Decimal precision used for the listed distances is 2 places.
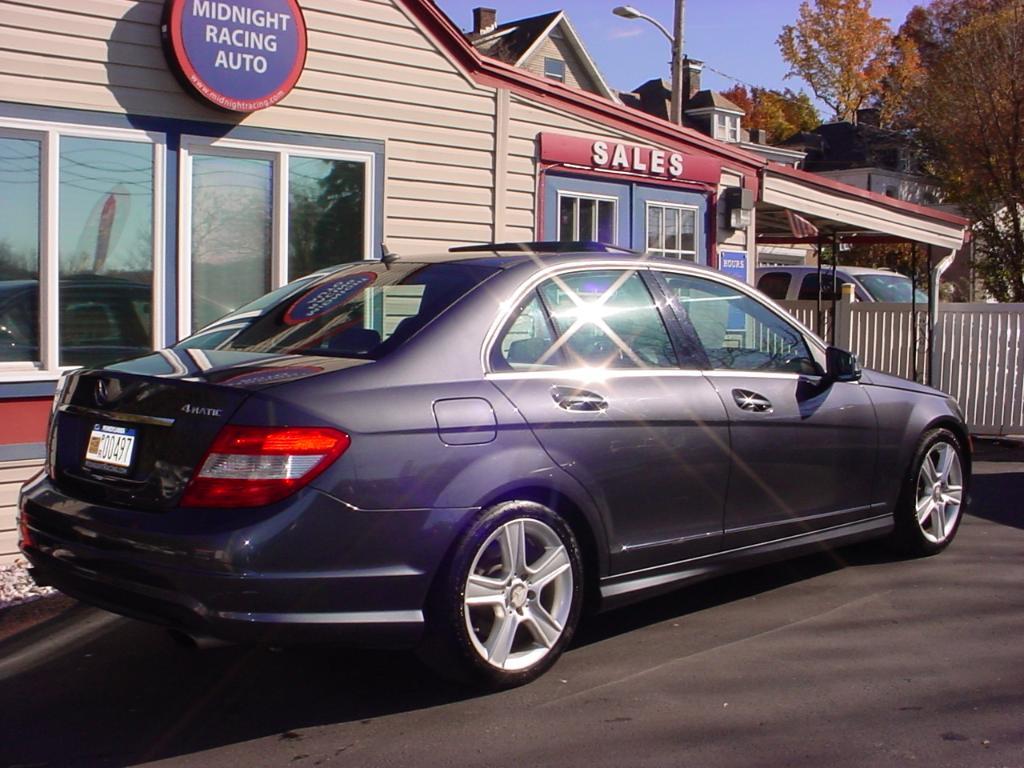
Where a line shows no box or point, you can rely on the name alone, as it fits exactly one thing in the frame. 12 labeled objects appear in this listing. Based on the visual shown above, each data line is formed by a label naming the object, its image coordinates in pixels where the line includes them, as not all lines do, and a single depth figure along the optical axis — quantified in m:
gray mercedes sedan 3.73
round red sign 7.19
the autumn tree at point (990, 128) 22.27
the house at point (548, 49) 34.88
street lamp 20.46
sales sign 9.39
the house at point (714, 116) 43.84
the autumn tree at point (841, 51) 53.34
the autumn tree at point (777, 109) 56.69
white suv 15.87
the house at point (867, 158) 43.44
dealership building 6.81
